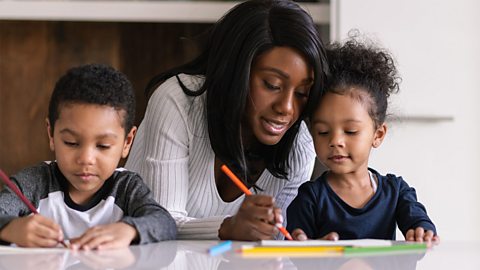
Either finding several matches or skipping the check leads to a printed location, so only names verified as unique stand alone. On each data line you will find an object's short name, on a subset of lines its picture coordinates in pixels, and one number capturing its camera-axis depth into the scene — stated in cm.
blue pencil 191
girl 229
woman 233
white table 177
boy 207
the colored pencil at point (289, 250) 190
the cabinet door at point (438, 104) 352
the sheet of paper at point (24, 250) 189
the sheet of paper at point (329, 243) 198
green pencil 191
